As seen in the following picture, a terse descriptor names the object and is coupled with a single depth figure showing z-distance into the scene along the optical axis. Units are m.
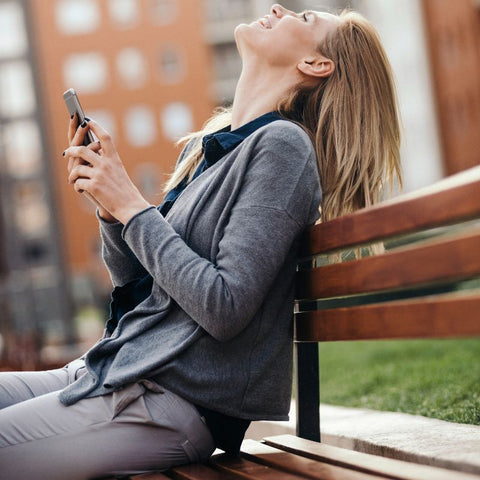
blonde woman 2.21
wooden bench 1.78
